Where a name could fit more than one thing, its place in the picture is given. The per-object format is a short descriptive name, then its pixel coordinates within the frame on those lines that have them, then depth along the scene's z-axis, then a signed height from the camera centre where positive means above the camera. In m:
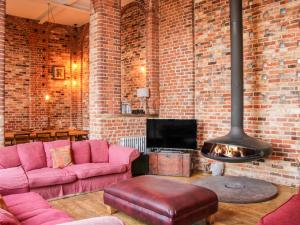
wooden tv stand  5.88 -1.08
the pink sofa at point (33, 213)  1.80 -0.93
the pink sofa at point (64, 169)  4.00 -0.90
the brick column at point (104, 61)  6.14 +1.09
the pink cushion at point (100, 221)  1.72 -0.66
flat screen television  6.05 -0.48
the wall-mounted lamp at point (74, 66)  10.06 +1.61
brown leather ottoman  3.04 -1.01
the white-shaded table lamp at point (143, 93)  7.00 +0.45
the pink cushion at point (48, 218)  2.46 -0.93
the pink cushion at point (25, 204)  2.70 -0.94
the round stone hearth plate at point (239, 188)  4.21 -1.26
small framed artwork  9.59 +1.34
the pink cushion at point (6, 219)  1.75 -0.66
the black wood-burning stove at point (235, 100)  4.78 +0.18
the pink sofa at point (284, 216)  2.27 -0.87
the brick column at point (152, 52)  7.10 +1.46
